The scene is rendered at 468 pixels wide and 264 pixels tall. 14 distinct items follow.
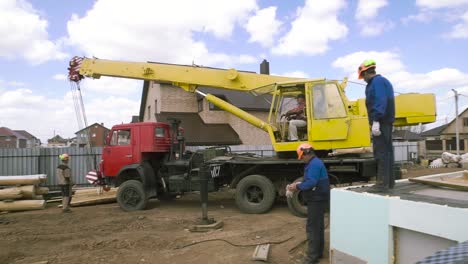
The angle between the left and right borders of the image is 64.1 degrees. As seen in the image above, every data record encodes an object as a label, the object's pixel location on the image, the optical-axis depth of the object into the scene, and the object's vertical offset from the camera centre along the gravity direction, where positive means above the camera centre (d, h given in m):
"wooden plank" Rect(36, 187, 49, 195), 12.89 -1.48
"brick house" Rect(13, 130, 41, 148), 82.38 +2.55
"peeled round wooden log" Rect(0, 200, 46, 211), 11.82 -1.80
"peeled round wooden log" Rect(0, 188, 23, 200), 11.88 -1.42
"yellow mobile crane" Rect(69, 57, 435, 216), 9.13 +0.10
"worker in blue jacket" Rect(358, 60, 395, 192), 5.02 +0.36
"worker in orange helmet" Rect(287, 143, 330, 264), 5.62 -0.82
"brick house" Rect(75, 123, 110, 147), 53.42 +3.10
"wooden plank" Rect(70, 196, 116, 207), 12.41 -1.79
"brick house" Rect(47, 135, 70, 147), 93.29 +2.17
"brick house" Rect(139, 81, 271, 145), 22.46 +2.08
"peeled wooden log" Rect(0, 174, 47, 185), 12.29 -1.02
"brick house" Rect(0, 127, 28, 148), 76.38 +2.12
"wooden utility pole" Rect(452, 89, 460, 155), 33.16 +3.60
